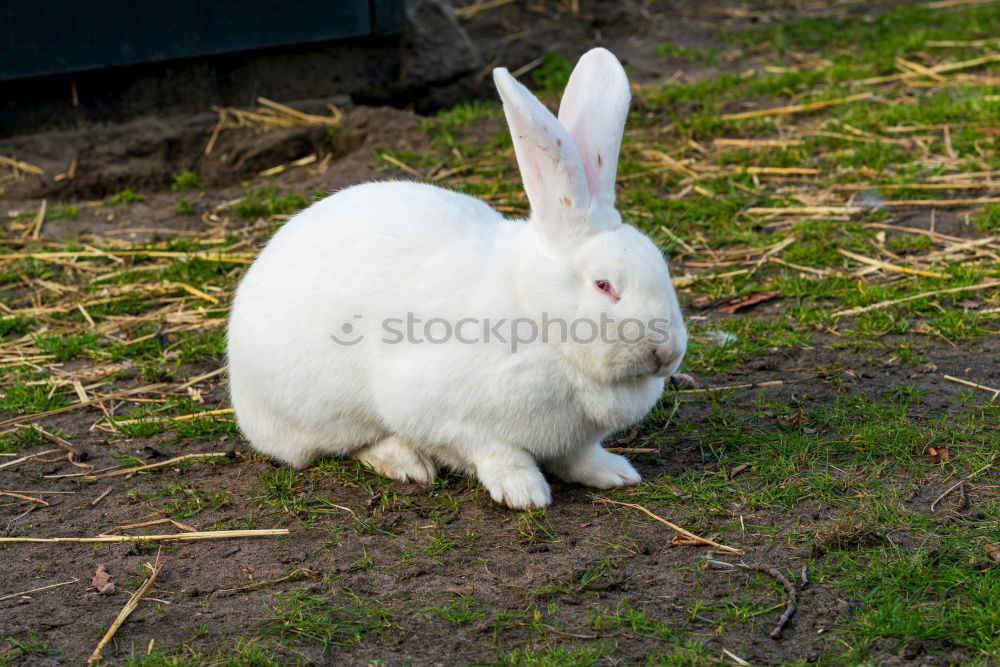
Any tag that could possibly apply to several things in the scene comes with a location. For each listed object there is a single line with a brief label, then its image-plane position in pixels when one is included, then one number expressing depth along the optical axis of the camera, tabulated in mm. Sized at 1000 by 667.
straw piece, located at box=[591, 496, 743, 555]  5792
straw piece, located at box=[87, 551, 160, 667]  5195
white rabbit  5879
